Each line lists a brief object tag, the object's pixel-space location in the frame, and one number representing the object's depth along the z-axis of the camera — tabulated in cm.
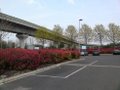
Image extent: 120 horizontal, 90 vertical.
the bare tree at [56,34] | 2774
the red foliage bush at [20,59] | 759
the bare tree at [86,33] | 4268
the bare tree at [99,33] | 4304
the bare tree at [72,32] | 3999
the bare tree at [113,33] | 4133
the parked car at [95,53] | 2862
